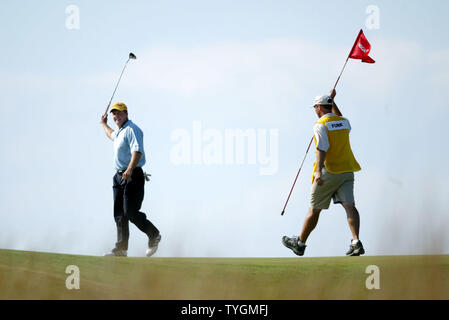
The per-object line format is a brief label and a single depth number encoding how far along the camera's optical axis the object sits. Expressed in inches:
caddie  748.0
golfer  810.8
